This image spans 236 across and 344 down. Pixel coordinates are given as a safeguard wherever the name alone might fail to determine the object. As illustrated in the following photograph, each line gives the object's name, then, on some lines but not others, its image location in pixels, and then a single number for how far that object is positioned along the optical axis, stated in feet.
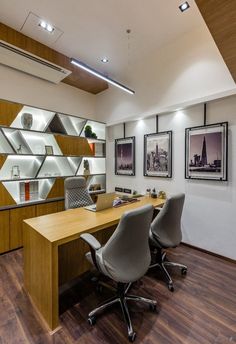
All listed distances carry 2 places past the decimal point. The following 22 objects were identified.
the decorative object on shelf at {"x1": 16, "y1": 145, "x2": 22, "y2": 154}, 11.19
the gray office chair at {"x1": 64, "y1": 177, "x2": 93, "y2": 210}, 9.81
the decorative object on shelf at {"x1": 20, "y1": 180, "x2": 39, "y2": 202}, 11.33
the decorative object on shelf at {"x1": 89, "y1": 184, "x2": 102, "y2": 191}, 15.28
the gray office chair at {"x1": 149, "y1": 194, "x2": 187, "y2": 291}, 6.95
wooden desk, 5.22
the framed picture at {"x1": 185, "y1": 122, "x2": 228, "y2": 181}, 9.10
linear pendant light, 8.08
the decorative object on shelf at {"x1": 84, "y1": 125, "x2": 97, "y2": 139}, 14.64
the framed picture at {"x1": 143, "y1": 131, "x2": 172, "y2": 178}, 11.38
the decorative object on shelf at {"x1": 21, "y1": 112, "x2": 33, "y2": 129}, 11.12
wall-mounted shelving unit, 10.19
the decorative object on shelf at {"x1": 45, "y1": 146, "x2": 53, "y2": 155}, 12.30
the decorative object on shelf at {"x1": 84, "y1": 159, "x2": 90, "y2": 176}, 14.88
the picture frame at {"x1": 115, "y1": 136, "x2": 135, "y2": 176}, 13.52
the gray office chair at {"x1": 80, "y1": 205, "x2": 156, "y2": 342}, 4.81
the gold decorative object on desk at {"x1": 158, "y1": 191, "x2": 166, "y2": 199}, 11.35
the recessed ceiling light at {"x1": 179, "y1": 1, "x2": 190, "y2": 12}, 8.24
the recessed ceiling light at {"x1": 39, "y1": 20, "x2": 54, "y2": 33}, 9.30
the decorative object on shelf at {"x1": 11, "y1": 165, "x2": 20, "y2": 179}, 11.11
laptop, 7.98
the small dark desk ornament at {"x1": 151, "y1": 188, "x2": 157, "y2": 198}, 11.10
